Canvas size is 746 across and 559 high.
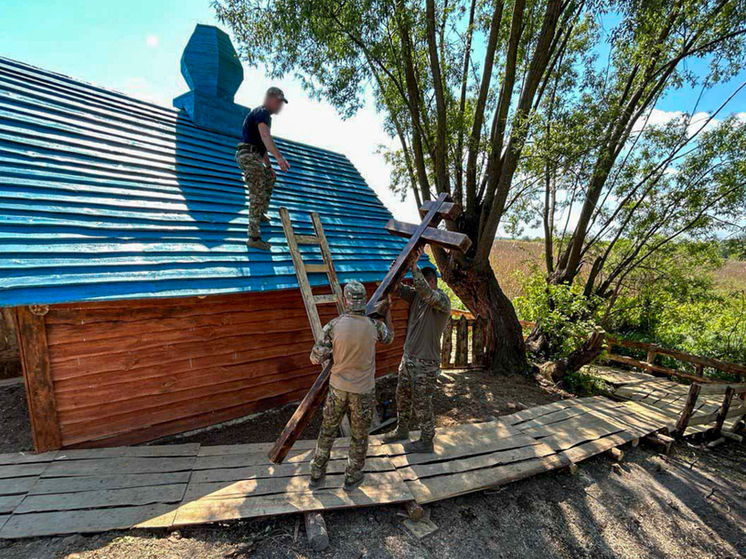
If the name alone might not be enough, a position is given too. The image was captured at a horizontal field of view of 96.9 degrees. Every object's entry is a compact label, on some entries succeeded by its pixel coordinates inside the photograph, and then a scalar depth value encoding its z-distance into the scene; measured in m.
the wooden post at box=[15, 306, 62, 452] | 3.84
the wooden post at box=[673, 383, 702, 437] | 5.91
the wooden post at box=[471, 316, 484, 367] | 8.73
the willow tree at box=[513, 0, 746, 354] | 6.43
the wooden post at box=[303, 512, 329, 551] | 3.12
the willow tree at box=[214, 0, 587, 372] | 6.61
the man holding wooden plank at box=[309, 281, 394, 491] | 3.36
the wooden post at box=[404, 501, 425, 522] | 3.54
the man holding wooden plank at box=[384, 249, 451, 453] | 4.24
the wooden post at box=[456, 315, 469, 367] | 8.62
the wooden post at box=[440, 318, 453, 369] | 8.62
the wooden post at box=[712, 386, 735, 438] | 6.36
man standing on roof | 4.97
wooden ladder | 4.71
